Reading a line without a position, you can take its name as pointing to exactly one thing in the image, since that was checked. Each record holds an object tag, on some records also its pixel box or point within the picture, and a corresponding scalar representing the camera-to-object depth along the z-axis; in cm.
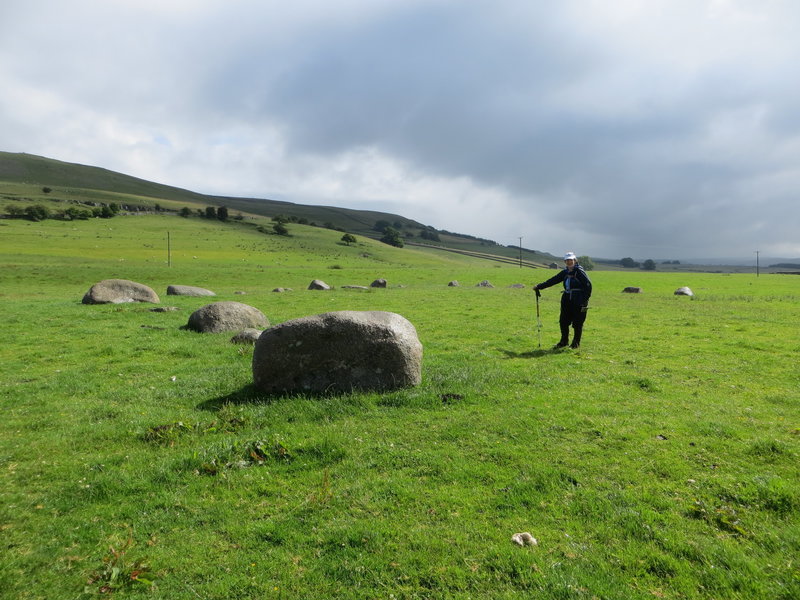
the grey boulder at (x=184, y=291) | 3772
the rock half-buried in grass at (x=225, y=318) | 2008
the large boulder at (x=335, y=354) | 1081
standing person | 1653
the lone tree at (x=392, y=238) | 18675
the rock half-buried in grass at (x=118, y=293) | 3022
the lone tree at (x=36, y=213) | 12575
